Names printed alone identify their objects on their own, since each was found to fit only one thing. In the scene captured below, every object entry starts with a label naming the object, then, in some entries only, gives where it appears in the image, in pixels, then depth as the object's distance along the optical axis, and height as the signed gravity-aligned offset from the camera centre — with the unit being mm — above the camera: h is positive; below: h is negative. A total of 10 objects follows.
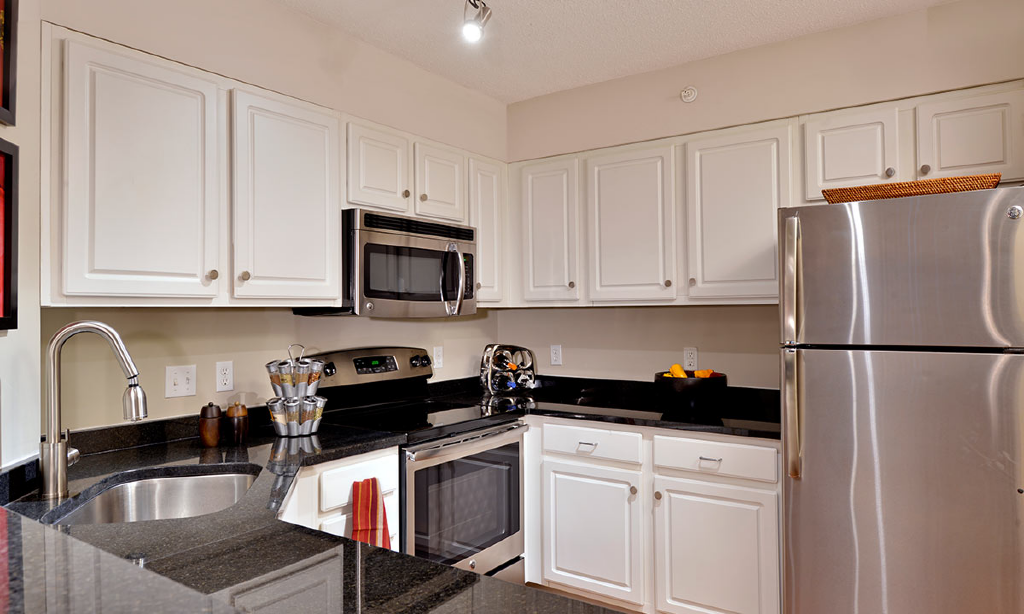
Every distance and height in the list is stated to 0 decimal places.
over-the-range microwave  2457 +197
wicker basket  1933 +378
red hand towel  1986 -615
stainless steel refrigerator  1755 -277
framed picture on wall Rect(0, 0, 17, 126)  1414 +590
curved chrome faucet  1453 -196
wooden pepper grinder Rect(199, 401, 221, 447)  2055 -351
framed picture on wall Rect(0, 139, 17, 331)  1416 +194
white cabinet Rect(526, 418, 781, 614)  2322 -813
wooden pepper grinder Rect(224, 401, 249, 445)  2109 -360
